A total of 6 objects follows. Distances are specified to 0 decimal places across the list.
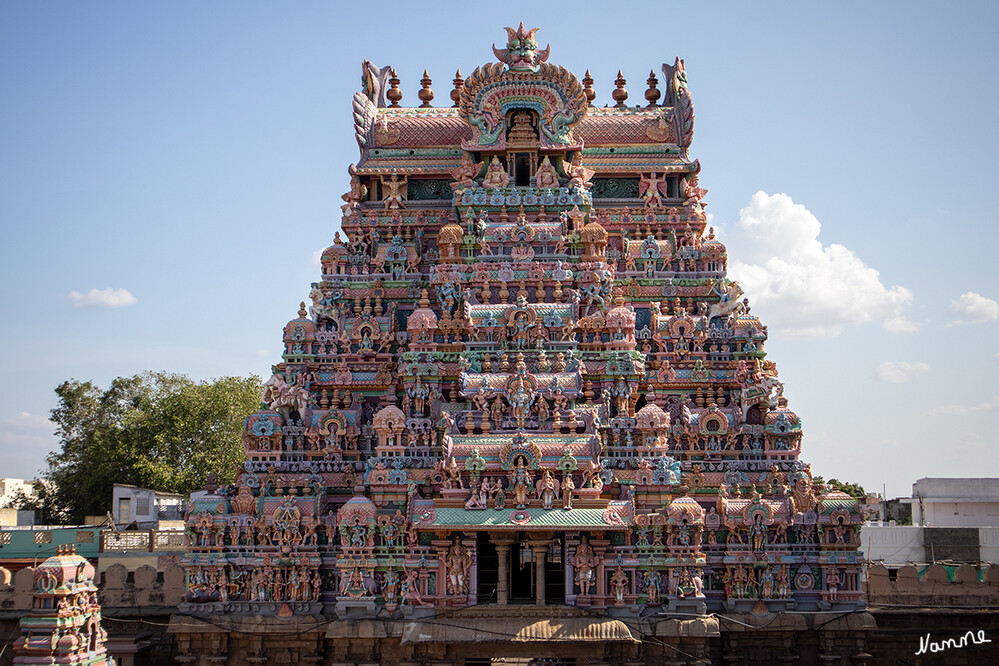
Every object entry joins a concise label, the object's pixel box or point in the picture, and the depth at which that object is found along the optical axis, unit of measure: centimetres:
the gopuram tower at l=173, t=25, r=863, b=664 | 2370
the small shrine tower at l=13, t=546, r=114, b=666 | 1947
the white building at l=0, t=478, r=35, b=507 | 7206
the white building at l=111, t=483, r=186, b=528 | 4403
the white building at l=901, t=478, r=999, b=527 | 4800
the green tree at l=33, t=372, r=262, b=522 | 5169
